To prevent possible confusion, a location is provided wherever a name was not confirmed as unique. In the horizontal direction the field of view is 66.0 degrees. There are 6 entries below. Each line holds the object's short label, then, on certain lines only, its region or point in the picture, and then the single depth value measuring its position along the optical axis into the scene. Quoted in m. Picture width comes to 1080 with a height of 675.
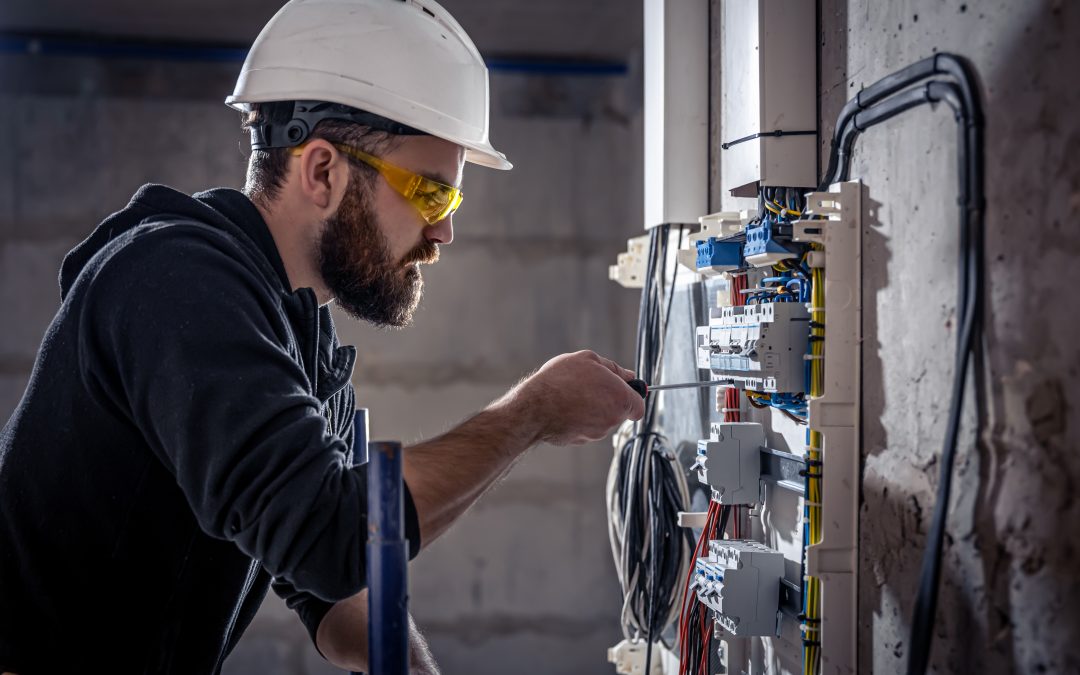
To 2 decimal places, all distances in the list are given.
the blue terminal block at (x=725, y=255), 1.42
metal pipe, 0.83
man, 0.85
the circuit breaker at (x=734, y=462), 1.44
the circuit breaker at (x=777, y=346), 1.24
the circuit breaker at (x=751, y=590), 1.35
